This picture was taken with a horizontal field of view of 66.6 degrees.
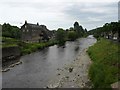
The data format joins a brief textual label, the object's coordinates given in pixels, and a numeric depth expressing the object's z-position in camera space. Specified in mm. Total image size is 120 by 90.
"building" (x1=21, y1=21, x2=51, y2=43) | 40282
